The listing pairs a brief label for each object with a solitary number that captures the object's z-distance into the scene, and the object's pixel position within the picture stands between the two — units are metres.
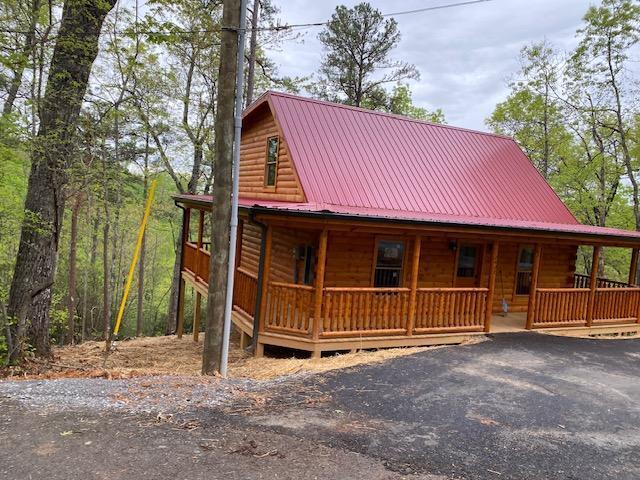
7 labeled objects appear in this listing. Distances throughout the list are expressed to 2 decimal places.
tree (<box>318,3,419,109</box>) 25.23
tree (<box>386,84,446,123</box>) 26.59
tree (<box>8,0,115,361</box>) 9.05
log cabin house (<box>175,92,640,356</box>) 9.10
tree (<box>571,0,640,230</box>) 19.41
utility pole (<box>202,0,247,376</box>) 7.12
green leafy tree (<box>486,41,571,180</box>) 24.84
